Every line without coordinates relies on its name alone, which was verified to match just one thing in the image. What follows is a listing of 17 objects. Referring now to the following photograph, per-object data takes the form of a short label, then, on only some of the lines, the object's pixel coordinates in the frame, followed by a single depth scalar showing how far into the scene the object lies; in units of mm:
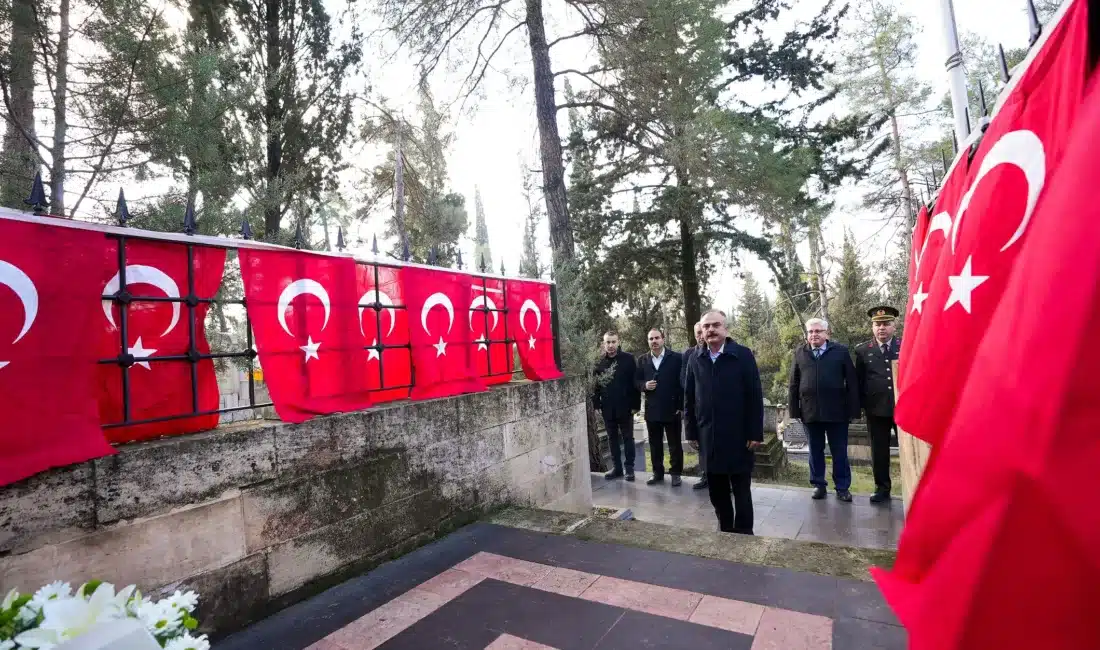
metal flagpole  3430
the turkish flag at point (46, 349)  1938
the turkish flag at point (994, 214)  1459
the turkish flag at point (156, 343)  2434
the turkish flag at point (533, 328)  5219
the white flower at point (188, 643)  1054
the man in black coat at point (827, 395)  5930
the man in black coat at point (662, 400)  7094
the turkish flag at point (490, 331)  4703
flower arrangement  925
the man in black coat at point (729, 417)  4348
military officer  5852
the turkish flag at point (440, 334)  3969
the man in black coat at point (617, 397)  7645
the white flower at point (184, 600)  1164
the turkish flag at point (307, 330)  2953
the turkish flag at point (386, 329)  3738
